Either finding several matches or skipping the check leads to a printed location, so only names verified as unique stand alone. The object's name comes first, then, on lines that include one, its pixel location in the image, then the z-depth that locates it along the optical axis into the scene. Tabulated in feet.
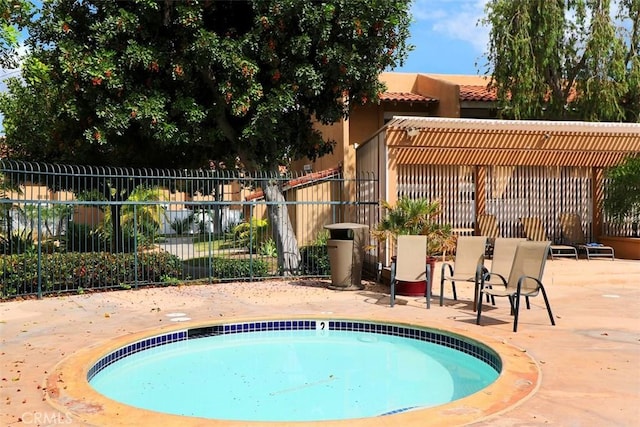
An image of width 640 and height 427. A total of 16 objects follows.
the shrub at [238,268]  41.78
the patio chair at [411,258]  30.73
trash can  35.86
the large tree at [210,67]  37.37
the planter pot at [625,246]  49.75
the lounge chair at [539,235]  50.34
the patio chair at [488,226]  51.13
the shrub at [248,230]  71.77
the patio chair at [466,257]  29.50
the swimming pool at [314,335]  13.41
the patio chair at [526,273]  23.75
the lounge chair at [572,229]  53.26
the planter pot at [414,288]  32.92
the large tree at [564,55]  58.03
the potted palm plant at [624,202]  48.42
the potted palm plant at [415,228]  32.86
